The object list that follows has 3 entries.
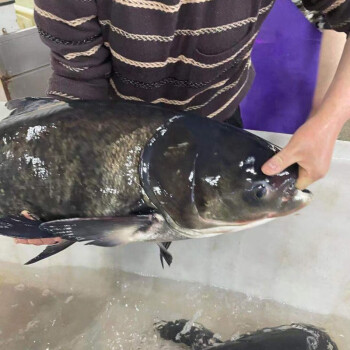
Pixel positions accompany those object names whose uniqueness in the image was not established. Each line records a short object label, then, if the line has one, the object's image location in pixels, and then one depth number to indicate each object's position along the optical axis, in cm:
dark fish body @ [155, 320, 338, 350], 104
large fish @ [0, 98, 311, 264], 69
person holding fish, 71
